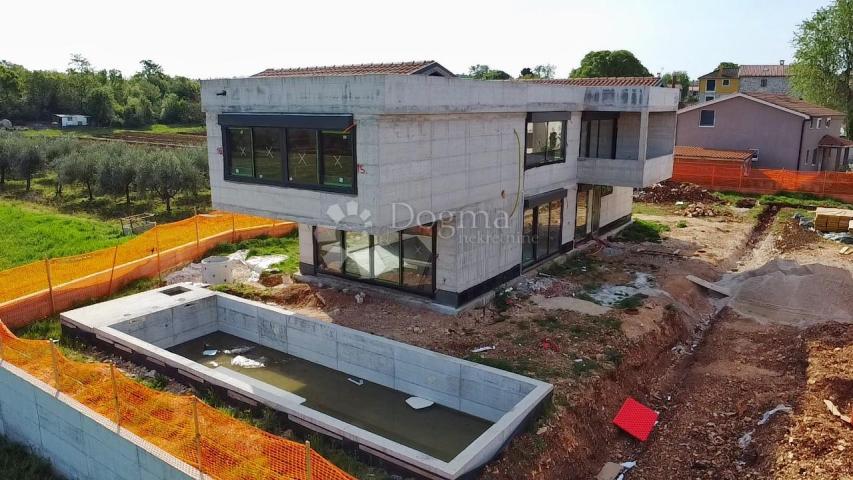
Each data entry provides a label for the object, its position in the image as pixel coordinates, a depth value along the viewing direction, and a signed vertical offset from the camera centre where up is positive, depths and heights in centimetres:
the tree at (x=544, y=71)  11858 +1117
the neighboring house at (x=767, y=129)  3484 -2
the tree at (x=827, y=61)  4644 +527
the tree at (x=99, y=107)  8019 +217
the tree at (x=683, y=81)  9600 +819
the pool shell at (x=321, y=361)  910 -467
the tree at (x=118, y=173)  2944 -238
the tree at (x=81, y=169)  3097 -229
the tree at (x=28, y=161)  3519 -220
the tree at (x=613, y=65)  6588 +686
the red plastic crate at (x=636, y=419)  1110 -536
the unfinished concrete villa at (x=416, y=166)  1264 -99
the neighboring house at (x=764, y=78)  6706 +560
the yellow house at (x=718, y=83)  7012 +530
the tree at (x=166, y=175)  2873 -242
